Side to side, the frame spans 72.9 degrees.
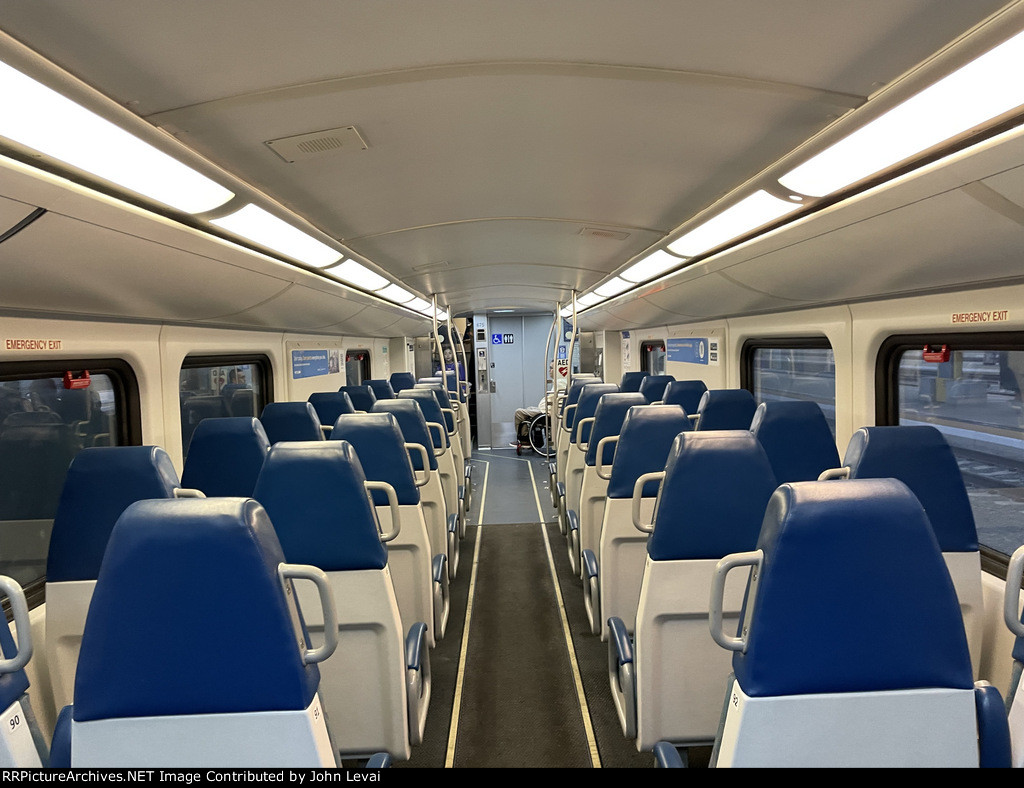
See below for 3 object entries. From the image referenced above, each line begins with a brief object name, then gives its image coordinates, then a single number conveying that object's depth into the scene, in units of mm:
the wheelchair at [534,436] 12273
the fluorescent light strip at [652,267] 5047
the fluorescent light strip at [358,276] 5062
